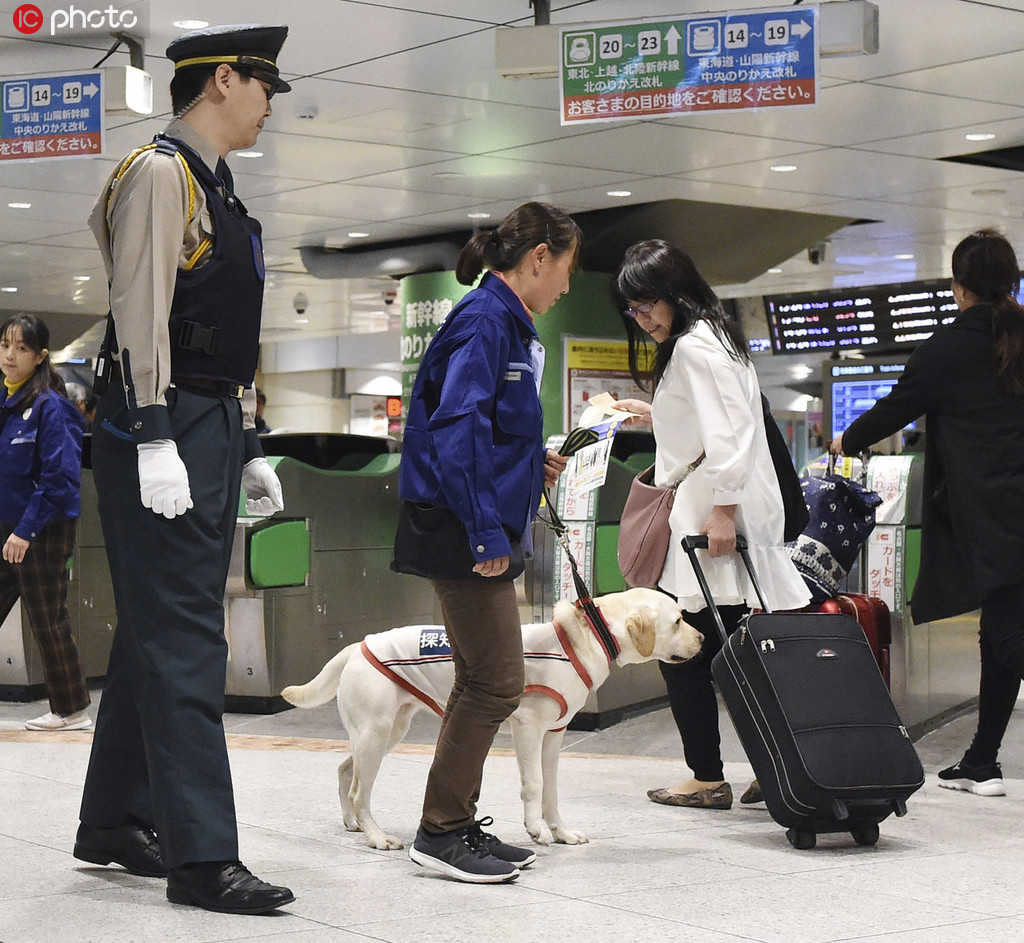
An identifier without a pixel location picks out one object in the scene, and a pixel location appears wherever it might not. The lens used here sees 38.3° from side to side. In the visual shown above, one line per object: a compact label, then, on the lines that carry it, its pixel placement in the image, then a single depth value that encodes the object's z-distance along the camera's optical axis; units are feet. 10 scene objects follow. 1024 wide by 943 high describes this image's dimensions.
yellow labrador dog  12.27
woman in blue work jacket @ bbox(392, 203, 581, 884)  10.73
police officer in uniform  9.61
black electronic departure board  52.60
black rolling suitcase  12.26
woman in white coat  13.28
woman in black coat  14.73
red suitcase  17.02
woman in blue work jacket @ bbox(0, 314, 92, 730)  20.45
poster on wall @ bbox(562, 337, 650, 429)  40.40
